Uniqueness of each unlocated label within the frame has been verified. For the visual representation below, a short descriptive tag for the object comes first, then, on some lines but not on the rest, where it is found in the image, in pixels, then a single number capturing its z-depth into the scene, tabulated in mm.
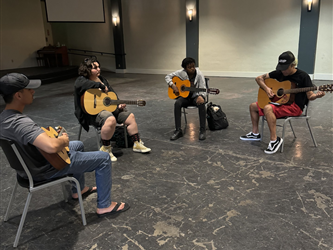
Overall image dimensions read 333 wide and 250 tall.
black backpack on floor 4039
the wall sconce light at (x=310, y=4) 7590
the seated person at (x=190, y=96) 3807
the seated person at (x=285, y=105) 3098
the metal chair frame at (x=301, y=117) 3209
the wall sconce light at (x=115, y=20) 10734
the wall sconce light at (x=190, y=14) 9338
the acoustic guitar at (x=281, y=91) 3072
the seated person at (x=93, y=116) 3062
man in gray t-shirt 1650
